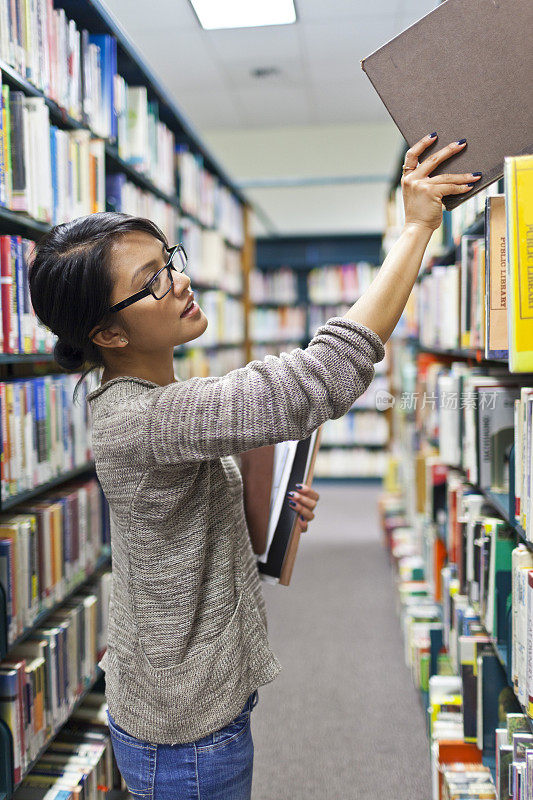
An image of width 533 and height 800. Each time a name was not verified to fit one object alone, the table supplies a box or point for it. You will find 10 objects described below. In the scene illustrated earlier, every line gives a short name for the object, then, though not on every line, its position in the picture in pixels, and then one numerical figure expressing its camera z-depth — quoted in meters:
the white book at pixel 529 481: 1.22
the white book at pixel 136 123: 2.44
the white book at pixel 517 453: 1.31
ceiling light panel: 2.64
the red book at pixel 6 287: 1.52
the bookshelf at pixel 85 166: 1.55
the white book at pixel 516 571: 1.28
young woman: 0.86
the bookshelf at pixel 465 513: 1.38
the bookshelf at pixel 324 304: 6.68
